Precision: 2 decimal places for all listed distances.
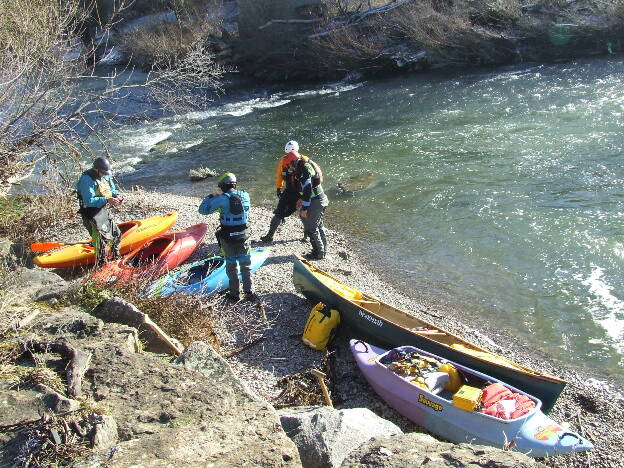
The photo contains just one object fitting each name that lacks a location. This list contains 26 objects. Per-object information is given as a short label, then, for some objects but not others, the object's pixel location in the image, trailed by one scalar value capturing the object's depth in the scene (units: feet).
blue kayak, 24.14
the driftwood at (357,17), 79.05
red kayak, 25.71
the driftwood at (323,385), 19.21
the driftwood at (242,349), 22.02
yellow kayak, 28.58
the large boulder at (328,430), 13.53
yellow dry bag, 22.89
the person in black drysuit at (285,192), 29.12
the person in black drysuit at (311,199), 28.35
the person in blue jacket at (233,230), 24.18
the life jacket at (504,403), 18.28
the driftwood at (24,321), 14.43
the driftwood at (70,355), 12.82
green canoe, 19.49
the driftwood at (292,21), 82.79
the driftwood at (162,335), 17.87
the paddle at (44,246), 29.58
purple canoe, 17.79
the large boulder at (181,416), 10.77
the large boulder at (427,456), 10.76
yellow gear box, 18.38
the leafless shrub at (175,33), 77.10
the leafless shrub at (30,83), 28.27
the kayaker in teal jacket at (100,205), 26.48
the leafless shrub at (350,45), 77.10
